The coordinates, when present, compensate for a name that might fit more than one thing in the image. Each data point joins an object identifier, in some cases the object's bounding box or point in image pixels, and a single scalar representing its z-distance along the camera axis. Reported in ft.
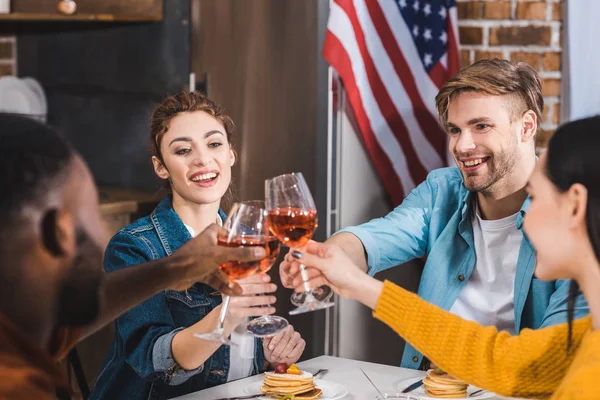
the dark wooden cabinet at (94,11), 11.76
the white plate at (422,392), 5.57
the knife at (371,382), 5.59
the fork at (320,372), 6.08
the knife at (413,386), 5.76
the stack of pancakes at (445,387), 5.58
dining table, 5.63
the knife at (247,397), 5.45
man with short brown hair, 7.58
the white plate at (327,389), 5.54
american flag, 10.06
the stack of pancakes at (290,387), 5.52
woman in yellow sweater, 4.14
